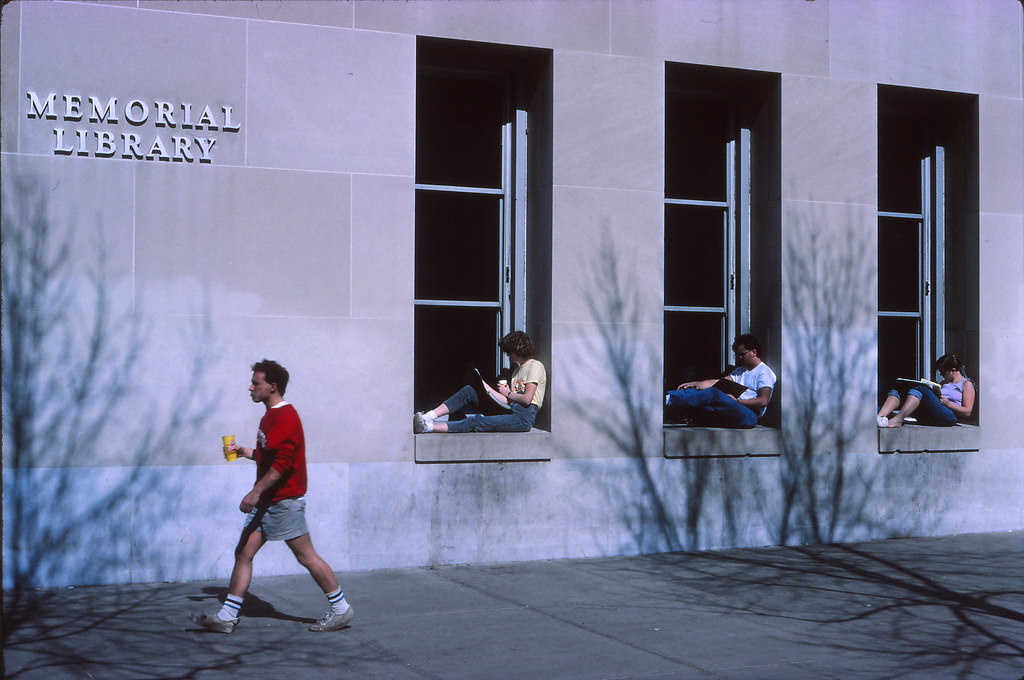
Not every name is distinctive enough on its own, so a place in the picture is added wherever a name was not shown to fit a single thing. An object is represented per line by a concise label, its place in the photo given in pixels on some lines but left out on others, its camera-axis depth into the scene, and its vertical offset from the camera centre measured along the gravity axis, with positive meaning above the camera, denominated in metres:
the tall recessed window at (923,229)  12.46 +1.52
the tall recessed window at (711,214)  11.57 +1.53
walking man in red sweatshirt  7.13 -0.93
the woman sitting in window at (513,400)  10.05 -0.33
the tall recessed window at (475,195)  10.70 +1.57
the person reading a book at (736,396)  10.95 -0.29
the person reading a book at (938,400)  11.77 -0.33
